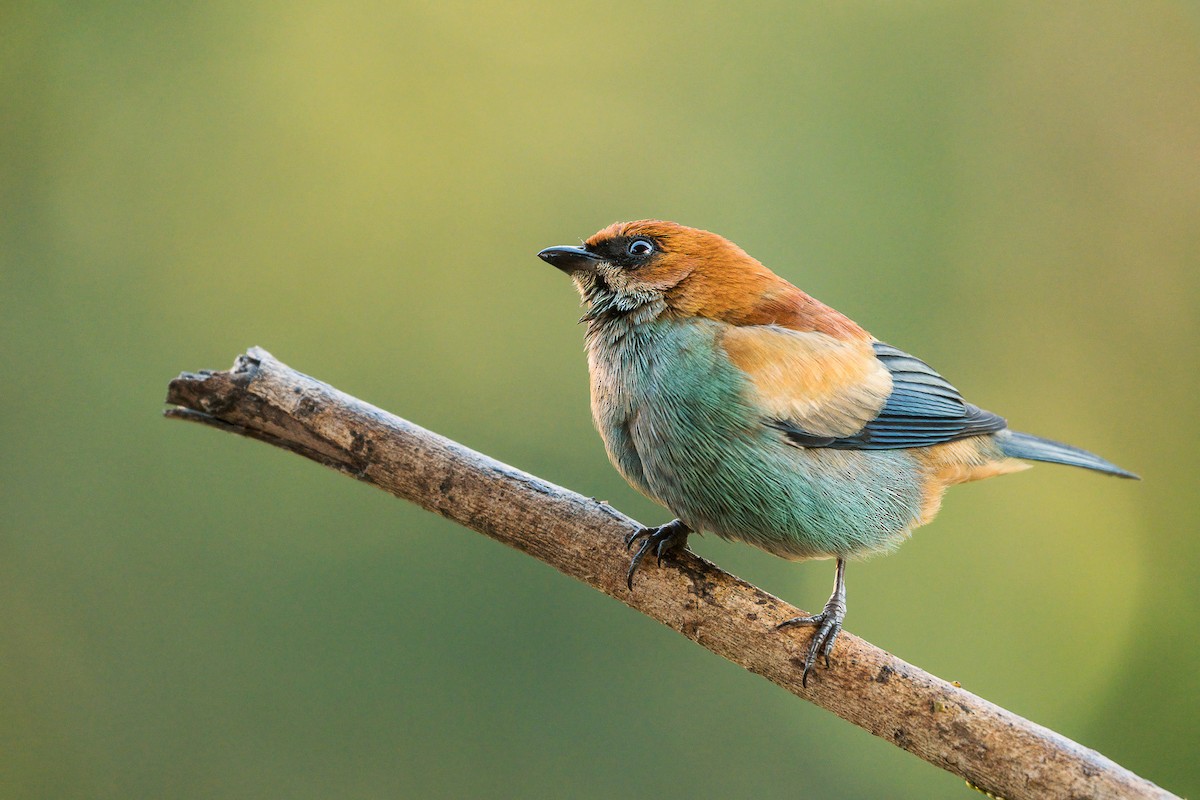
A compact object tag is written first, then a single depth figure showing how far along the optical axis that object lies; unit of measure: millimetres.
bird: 6406
